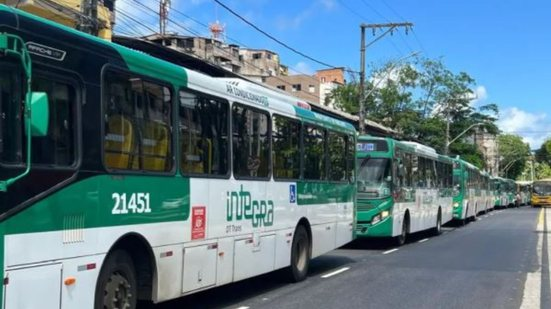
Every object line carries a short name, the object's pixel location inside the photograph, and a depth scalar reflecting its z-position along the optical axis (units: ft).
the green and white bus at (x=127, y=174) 16.98
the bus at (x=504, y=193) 194.85
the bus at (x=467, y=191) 102.12
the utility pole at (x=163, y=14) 60.59
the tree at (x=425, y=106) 216.74
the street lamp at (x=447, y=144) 184.96
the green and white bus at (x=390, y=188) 57.98
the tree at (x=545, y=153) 448.65
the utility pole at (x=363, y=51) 99.60
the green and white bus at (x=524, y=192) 283.79
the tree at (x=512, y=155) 401.08
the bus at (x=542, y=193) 234.38
